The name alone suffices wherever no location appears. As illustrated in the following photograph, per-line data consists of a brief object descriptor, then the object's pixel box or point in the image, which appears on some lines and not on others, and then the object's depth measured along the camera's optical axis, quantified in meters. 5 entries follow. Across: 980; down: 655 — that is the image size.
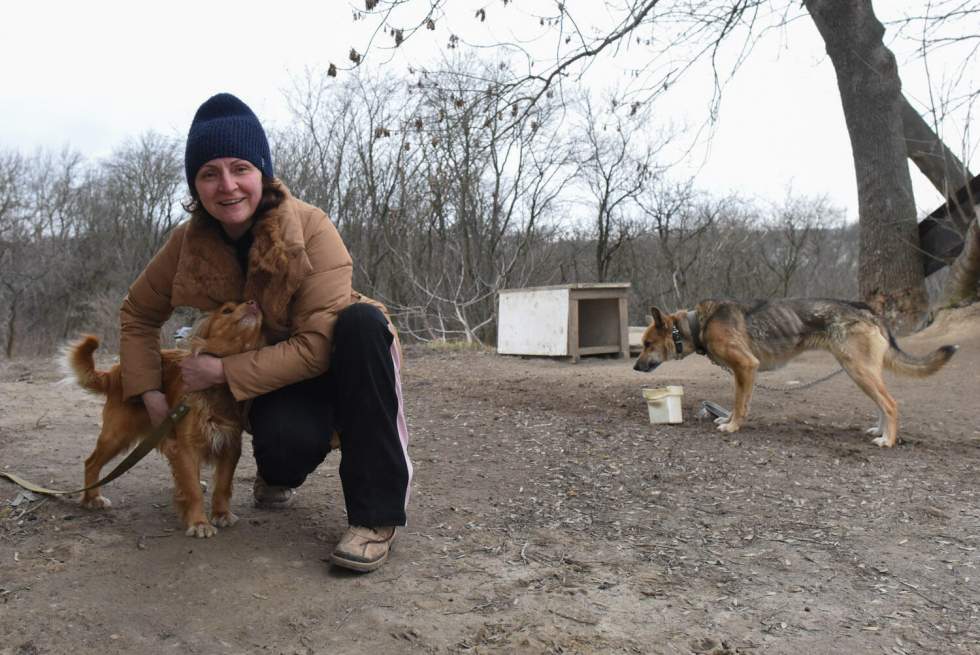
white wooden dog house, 9.44
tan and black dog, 4.89
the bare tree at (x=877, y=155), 7.63
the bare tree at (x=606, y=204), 19.30
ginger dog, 2.58
